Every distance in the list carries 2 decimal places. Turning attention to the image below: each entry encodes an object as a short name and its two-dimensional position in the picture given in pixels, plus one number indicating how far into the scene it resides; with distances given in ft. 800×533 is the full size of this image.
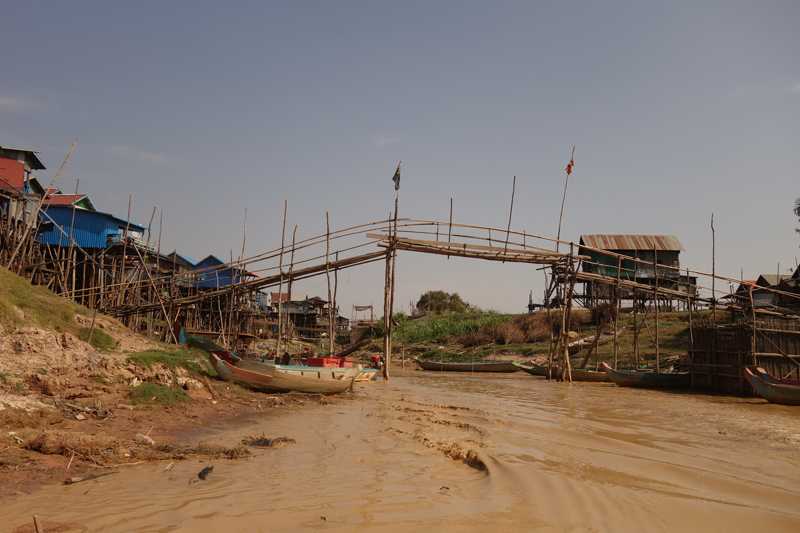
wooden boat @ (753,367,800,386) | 45.19
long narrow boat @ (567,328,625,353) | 94.22
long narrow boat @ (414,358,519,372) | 91.45
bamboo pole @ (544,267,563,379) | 70.85
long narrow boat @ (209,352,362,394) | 41.39
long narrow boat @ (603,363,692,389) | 61.16
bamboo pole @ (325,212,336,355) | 57.89
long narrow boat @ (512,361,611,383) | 72.38
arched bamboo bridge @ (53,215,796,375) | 61.31
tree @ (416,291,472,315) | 192.85
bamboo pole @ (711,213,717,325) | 65.74
